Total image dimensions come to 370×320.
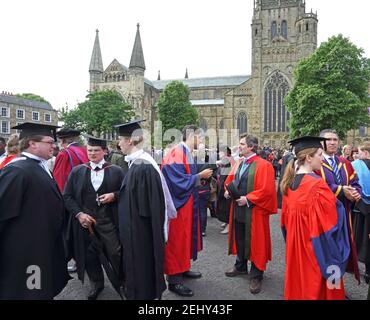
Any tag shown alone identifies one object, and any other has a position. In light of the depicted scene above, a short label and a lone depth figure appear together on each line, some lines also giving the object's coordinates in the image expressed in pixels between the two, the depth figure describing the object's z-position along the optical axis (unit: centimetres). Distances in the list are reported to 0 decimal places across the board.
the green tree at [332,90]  2541
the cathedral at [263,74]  4800
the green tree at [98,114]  3984
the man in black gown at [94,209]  399
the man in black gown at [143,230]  356
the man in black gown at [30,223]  285
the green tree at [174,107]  4412
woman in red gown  293
